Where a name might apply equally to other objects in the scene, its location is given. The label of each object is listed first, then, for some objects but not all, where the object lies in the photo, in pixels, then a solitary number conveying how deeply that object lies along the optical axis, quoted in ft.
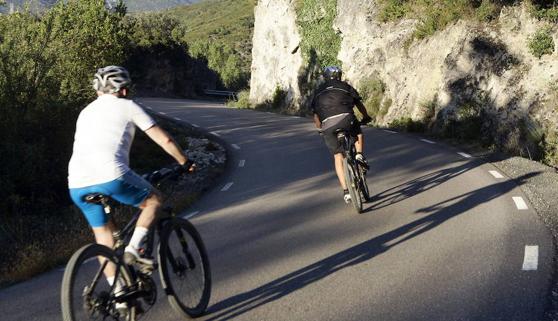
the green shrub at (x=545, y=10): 54.70
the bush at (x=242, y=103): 128.57
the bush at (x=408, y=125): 64.78
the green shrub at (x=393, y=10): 82.64
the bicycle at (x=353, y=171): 27.07
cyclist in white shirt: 13.57
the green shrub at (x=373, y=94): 77.25
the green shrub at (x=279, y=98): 114.01
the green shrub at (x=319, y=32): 97.01
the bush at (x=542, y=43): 54.19
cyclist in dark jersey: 28.09
